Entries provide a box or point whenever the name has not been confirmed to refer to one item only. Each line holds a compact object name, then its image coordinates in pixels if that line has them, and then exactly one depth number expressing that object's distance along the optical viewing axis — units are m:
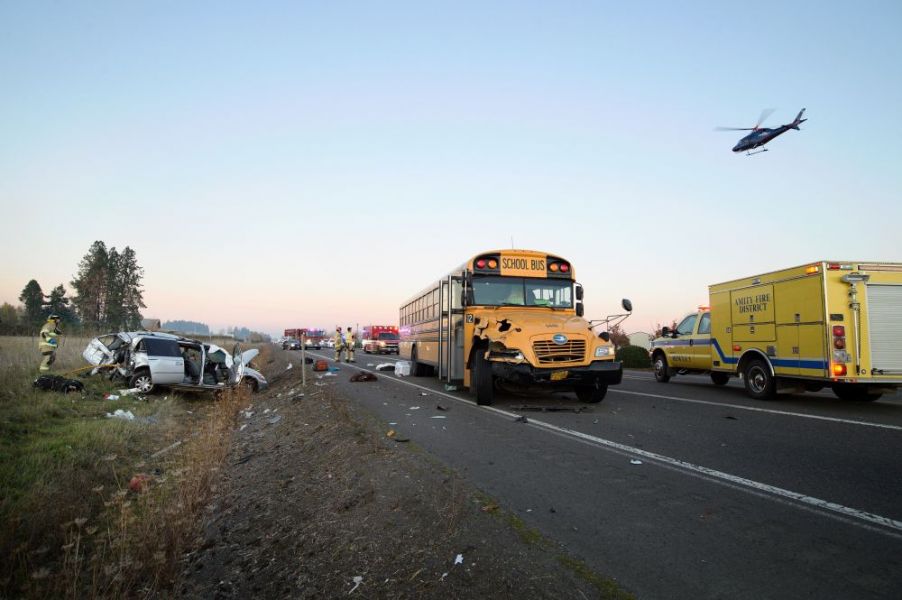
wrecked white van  14.44
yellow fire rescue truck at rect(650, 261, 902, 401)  9.66
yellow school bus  9.55
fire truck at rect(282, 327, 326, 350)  54.70
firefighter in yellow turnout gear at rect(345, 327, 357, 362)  28.86
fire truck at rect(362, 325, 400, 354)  44.34
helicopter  23.42
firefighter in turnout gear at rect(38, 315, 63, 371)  15.49
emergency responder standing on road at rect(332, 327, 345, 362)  29.68
